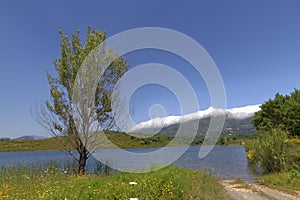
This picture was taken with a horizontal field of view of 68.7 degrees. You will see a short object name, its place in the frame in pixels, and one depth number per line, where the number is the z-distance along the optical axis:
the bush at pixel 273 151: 16.20
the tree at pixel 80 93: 11.27
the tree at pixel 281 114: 30.01
